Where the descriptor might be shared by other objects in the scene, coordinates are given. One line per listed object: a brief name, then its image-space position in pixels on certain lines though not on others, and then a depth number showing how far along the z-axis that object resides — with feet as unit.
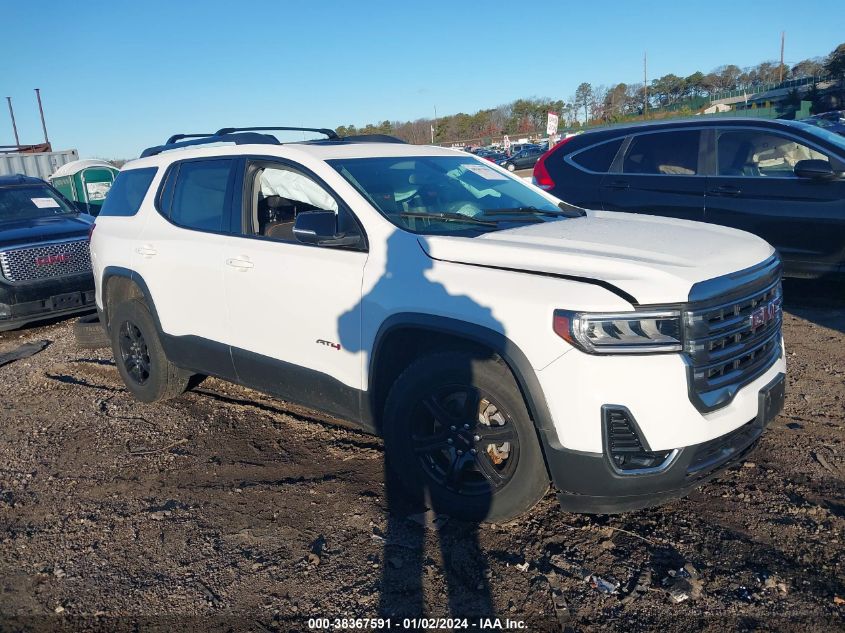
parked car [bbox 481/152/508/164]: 136.26
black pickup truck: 24.71
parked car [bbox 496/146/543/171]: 122.80
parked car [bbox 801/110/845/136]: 64.92
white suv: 8.98
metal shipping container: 69.26
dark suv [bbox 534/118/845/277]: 20.27
